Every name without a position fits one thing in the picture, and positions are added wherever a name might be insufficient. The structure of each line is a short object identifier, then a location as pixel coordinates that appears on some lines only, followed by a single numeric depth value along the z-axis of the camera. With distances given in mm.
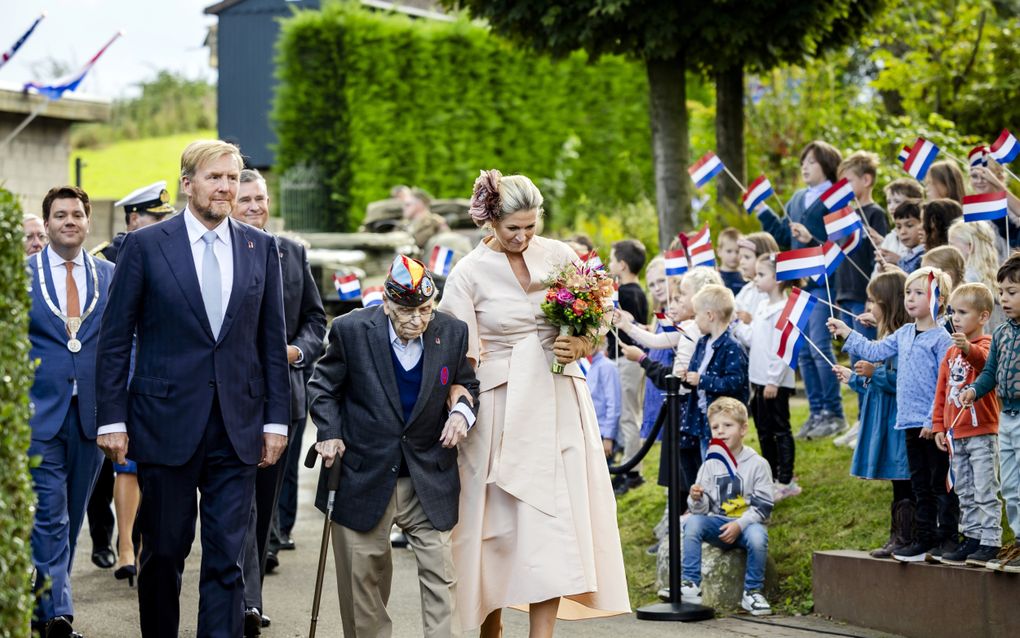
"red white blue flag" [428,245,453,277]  22469
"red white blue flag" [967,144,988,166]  18734
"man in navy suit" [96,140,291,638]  11633
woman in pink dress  12781
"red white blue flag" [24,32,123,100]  28625
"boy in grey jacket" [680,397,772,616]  16234
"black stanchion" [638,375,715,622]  15742
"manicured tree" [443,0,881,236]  25797
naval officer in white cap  17812
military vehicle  36937
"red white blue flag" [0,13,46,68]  29781
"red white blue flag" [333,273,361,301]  19406
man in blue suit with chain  13758
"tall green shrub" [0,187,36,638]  8492
